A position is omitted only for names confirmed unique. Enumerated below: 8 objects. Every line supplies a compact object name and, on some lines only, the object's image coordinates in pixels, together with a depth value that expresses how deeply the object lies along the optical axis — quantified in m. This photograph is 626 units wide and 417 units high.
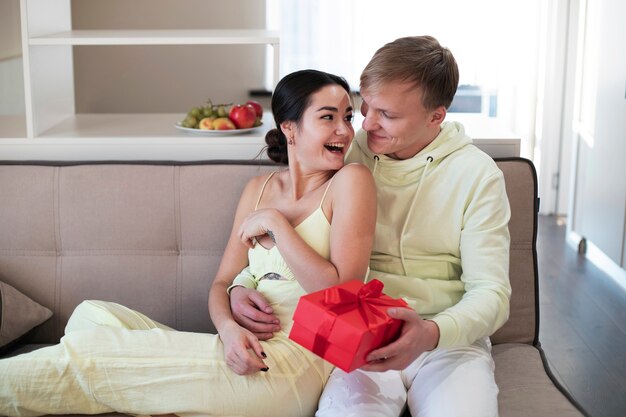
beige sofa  2.24
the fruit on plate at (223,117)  2.52
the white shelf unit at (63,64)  2.42
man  1.72
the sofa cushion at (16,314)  2.11
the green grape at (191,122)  2.55
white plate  2.49
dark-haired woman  1.76
